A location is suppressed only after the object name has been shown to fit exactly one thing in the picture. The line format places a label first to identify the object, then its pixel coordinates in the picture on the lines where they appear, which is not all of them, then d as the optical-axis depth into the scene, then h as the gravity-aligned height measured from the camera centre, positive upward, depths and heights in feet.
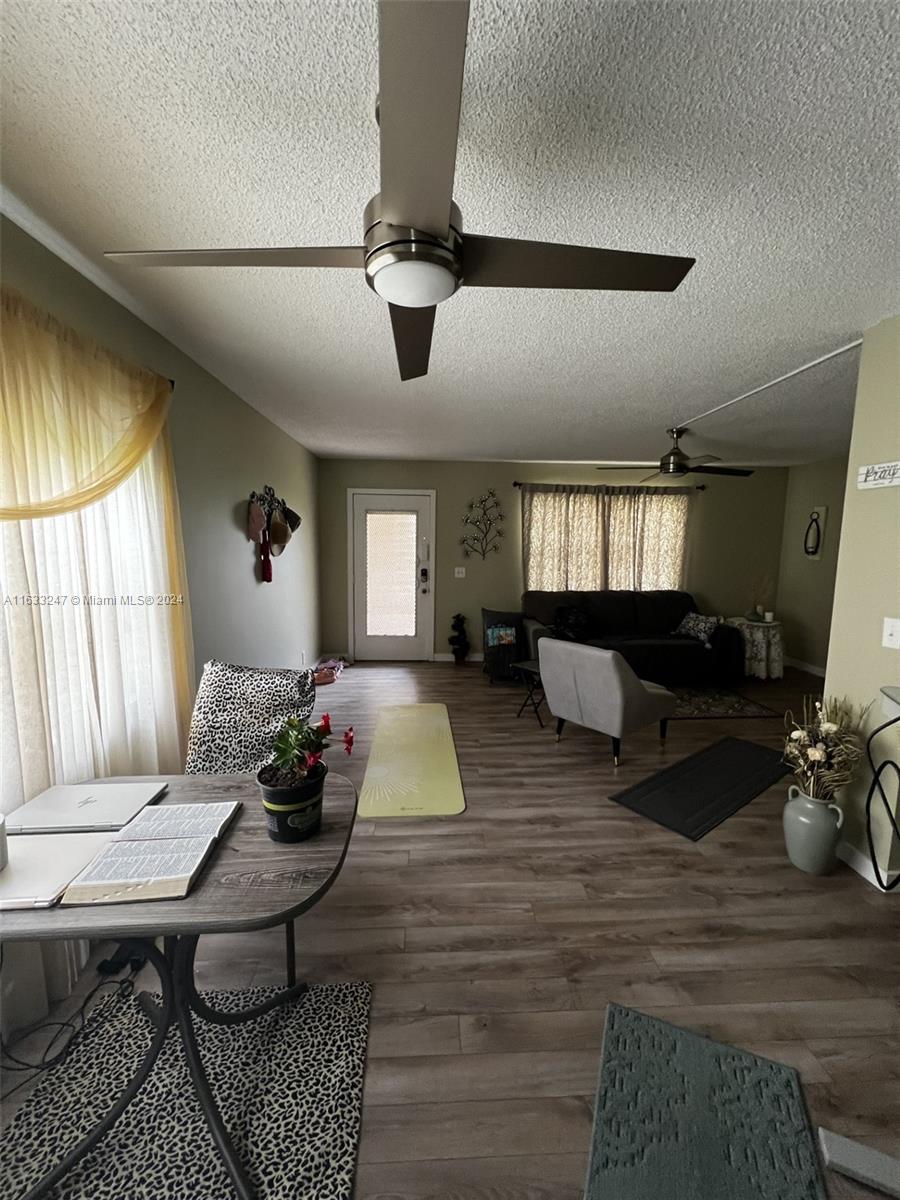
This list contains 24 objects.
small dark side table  12.64 -3.87
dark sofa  15.28 -2.81
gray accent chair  9.74 -3.09
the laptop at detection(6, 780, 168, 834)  3.82 -2.31
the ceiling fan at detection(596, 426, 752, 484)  11.07 +2.29
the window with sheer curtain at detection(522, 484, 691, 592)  17.88 +0.74
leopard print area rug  3.52 -4.84
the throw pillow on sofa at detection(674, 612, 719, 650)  15.70 -2.52
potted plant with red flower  3.63 -1.86
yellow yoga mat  8.54 -4.70
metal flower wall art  18.03 +1.10
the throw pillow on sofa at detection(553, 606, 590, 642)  15.97 -2.44
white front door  17.84 -0.85
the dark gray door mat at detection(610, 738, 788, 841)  8.34 -4.73
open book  3.08 -2.29
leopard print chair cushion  6.49 -2.39
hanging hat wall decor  10.42 +0.68
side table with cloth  16.28 -3.26
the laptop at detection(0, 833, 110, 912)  2.99 -2.30
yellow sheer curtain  4.21 +1.44
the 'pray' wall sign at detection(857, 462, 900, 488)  6.31 +1.18
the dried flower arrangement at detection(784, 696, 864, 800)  6.70 -2.85
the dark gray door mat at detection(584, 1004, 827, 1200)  3.59 -4.90
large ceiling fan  1.97 +2.14
